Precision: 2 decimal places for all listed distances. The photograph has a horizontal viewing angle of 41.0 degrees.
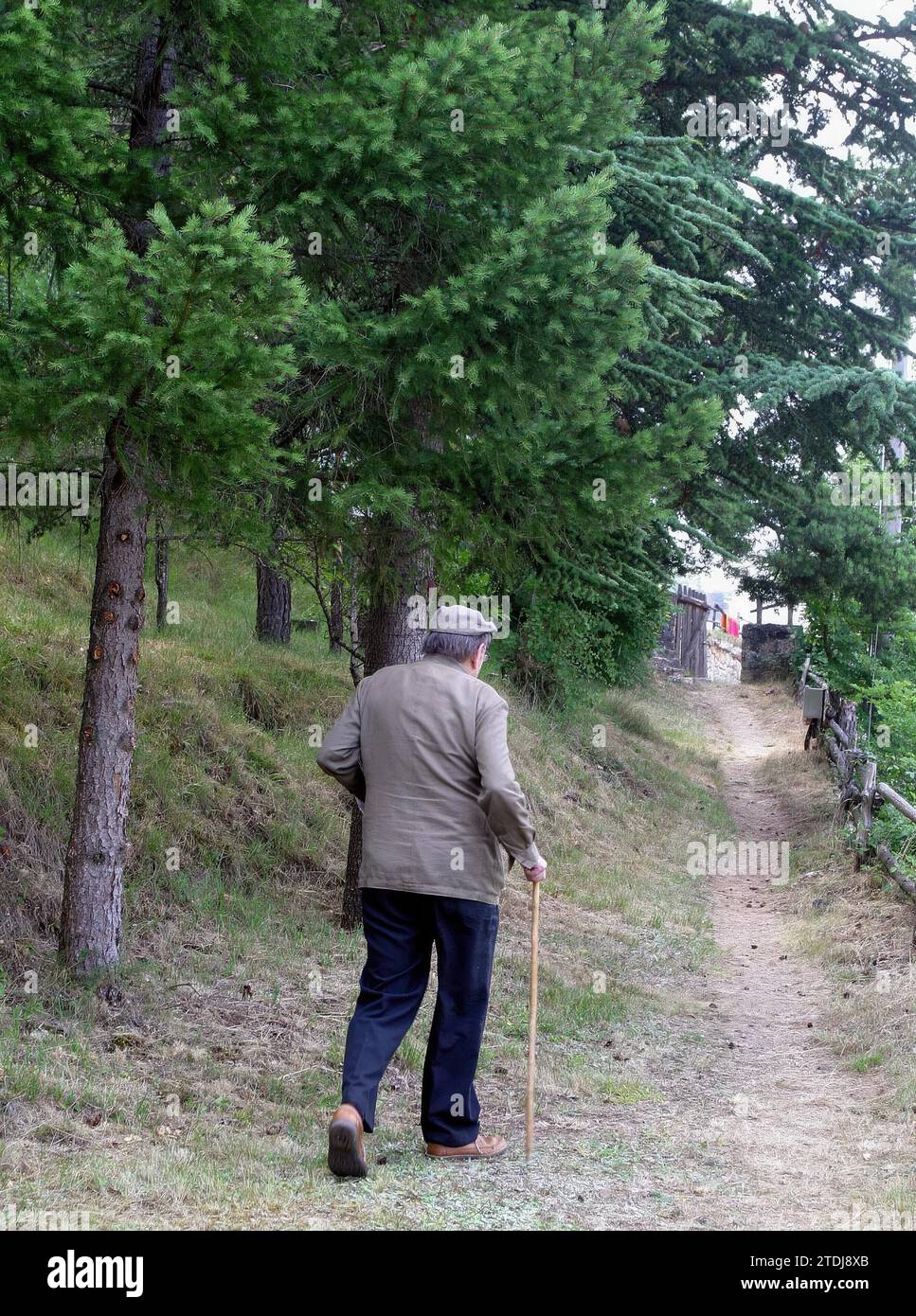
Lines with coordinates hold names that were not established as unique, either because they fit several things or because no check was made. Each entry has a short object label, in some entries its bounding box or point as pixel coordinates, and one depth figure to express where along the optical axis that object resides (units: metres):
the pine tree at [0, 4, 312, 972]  4.82
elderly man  4.66
